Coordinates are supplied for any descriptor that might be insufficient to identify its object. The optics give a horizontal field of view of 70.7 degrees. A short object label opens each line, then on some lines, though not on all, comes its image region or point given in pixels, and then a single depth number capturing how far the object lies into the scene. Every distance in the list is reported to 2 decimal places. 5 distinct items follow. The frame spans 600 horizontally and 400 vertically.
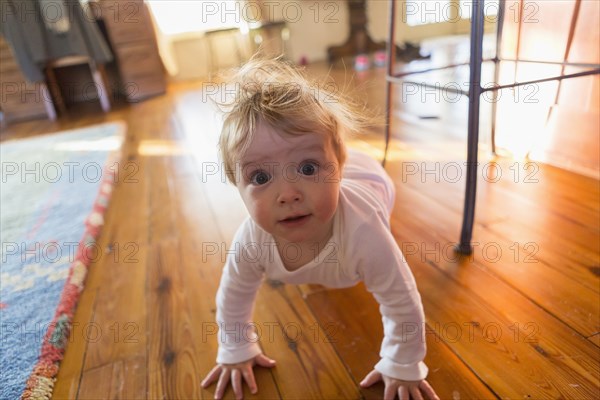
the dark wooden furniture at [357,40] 4.29
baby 0.52
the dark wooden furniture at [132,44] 3.21
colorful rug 0.69
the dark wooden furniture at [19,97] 2.89
